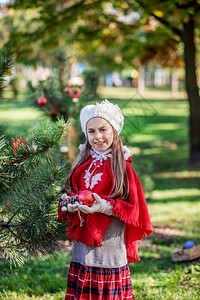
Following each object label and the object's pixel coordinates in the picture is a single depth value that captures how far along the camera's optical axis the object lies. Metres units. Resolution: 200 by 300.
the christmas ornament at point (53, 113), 3.90
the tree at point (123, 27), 5.20
